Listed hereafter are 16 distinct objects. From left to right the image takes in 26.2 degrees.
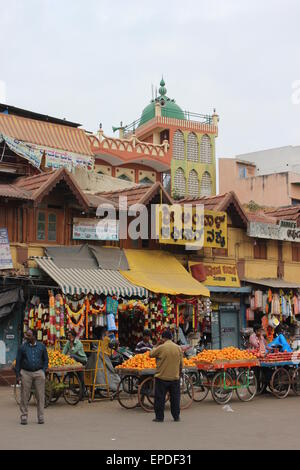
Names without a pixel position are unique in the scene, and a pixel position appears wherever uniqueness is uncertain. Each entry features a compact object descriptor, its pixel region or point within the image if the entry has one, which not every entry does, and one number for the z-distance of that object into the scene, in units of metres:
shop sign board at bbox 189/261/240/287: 24.12
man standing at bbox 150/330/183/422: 12.05
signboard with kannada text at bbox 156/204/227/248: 21.86
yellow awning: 20.81
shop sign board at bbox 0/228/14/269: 18.84
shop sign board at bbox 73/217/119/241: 21.00
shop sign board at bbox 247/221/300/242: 25.75
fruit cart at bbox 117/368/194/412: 13.45
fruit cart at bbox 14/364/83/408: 14.16
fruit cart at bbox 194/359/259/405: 14.61
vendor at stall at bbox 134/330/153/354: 16.08
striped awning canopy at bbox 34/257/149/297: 18.53
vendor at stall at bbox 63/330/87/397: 15.13
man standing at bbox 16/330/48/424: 12.05
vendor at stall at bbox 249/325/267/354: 17.45
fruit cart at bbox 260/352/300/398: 15.71
